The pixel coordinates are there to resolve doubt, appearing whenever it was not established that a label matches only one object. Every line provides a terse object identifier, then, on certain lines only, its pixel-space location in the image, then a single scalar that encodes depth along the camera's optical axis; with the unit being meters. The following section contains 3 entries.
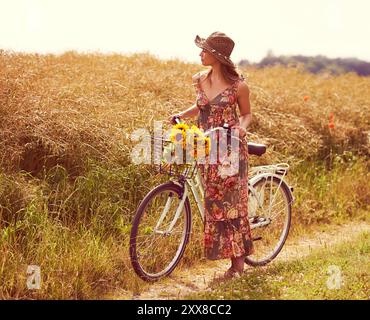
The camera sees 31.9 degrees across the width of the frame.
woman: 5.79
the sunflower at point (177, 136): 5.63
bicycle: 5.85
